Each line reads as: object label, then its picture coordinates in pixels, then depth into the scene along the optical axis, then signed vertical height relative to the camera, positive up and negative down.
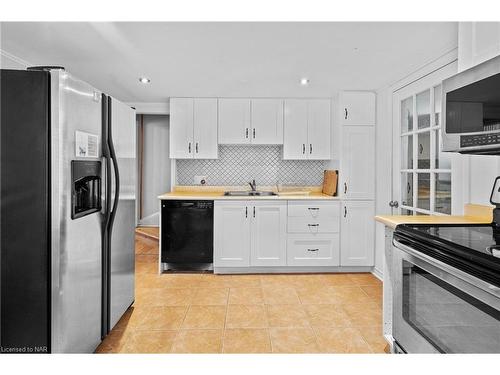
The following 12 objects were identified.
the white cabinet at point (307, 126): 4.00 +0.73
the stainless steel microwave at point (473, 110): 1.39 +0.36
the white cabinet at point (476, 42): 1.73 +0.83
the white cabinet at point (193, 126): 4.00 +0.71
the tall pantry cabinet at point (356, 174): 3.67 +0.12
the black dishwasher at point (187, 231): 3.63 -0.56
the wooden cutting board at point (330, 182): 3.81 +0.02
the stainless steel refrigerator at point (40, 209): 1.50 -0.14
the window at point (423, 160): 2.54 +0.22
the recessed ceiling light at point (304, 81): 3.17 +1.04
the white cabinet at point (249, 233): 3.64 -0.58
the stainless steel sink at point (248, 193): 4.13 -0.14
